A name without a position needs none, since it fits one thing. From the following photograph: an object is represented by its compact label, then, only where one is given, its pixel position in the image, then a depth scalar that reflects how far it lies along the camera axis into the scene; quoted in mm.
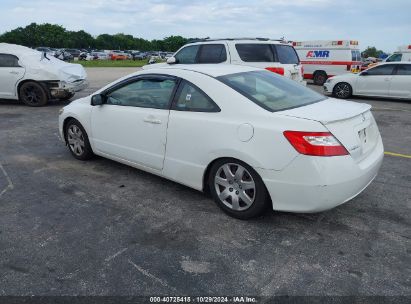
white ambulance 18766
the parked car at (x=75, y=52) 64625
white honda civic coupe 3207
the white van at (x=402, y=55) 18012
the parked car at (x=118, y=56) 62312
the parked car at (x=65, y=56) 48675
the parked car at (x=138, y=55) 68962
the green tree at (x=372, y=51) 117262
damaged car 10203
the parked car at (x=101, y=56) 61969
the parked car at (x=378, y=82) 12469
